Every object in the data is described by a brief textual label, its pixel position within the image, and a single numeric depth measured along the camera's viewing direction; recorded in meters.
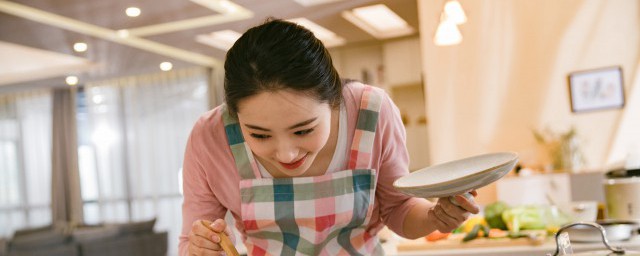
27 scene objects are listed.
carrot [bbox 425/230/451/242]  2.29
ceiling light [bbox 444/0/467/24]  3.56
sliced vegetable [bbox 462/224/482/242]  2.21
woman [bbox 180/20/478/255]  1.24
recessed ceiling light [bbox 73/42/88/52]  6.14
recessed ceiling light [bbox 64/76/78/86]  6.95
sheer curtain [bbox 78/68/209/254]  7.52
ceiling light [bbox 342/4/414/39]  5.98
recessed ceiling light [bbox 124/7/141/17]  5.41
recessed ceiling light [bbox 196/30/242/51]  6.29
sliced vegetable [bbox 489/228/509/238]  2.25
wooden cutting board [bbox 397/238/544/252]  2.17
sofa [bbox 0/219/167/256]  5.59
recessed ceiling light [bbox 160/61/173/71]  7.55
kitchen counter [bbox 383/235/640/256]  1.99
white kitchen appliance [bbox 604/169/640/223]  2.45
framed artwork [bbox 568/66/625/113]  4.64
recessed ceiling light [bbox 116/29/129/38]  6.08
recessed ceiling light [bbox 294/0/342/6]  5.48
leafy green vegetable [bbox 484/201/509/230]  2.48
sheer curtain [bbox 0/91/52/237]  5.85
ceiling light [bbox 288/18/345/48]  5.94
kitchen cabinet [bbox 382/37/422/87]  6.98
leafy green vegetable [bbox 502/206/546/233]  2.40
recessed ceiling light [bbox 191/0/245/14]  5.39
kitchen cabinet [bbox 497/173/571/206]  4.10
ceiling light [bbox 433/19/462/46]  3.62
